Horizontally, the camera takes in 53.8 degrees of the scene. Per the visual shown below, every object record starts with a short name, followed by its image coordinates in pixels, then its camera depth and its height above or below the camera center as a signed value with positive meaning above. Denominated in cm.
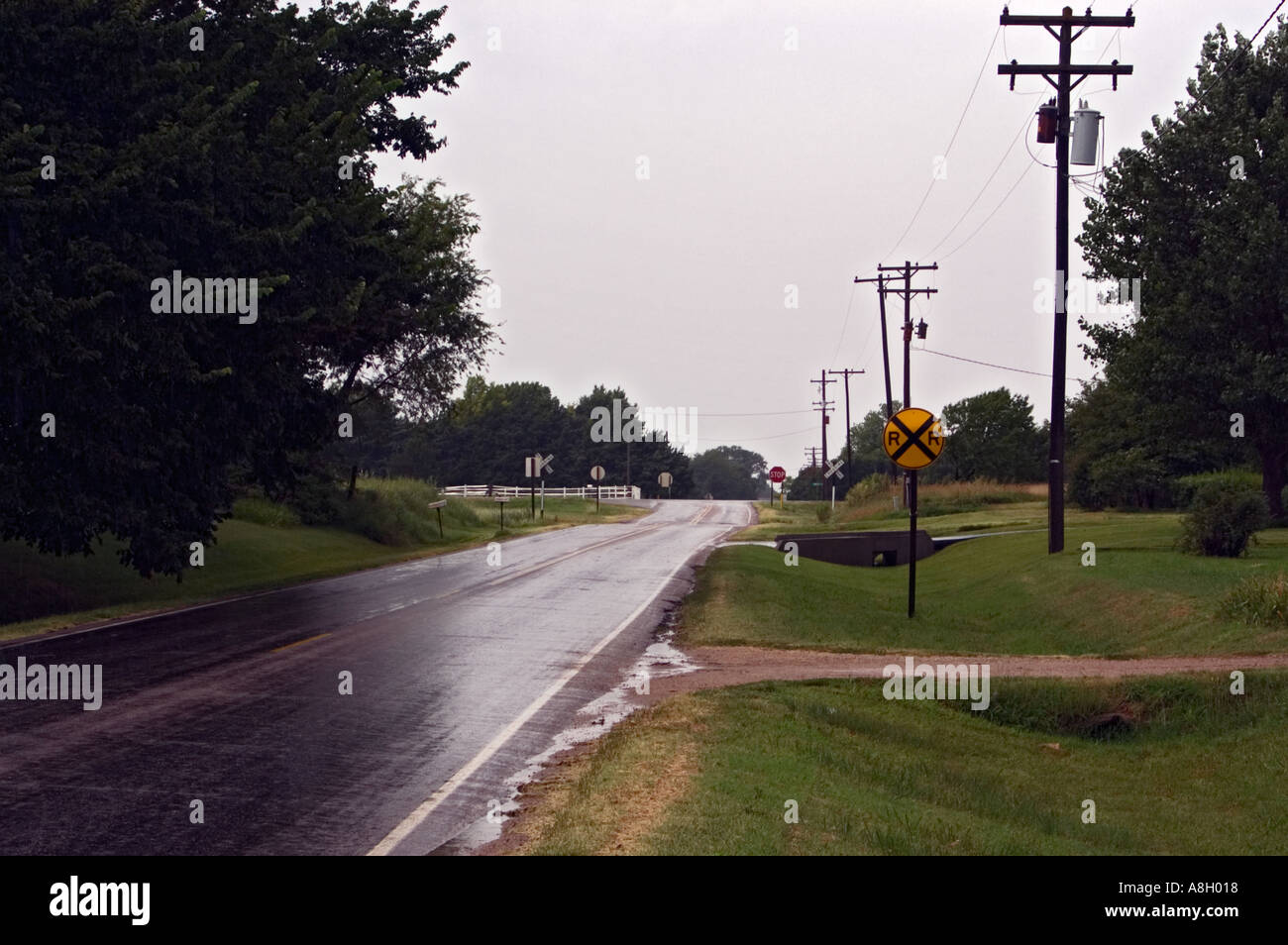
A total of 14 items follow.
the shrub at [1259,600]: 1733 -174
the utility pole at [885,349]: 5959 +641
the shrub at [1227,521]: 2438 -84
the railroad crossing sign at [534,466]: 5329 +62
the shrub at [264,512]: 3925 -98
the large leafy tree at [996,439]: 9069 +291
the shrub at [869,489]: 6581 -55
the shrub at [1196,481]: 4150 -14
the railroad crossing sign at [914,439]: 2006 +63
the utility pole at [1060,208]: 2817 +621
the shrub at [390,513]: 4316 -117
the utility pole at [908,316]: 5591 +728
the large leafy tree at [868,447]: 14288 +426
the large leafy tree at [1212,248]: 3059 +583
